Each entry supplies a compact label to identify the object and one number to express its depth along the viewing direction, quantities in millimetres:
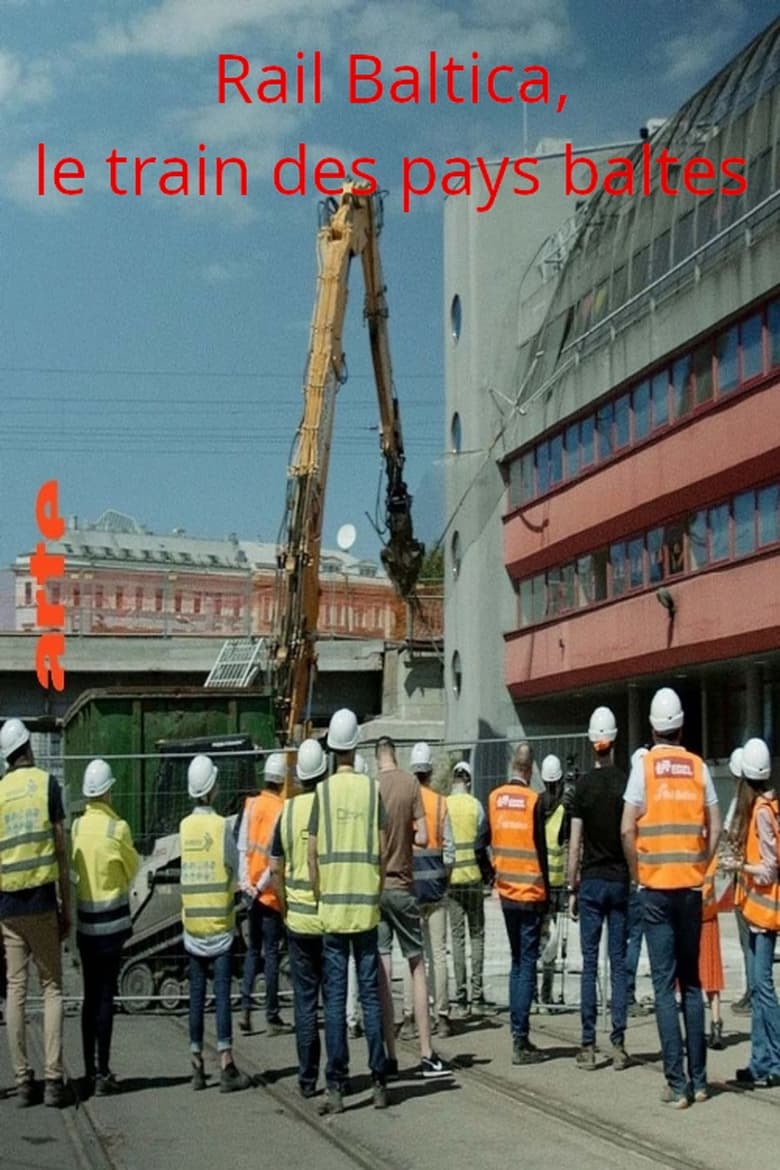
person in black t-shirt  11836
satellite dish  60750
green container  32562
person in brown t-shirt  11867
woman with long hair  10969
